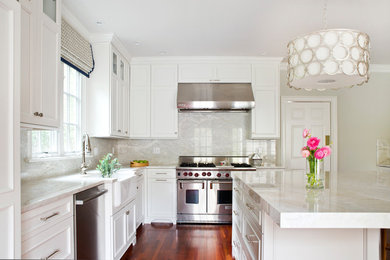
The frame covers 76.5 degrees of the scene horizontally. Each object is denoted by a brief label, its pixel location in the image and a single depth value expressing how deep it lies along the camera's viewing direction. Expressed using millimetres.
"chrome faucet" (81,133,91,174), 2635
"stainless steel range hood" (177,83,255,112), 3799
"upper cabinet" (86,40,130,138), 3205
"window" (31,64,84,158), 2355
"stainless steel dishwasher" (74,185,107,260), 1846
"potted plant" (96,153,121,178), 2449
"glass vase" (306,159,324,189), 1624
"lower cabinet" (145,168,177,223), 3779
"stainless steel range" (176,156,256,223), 3732
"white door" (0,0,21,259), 1117
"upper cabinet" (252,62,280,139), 4027
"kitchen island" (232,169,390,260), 1079
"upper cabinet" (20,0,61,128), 1685
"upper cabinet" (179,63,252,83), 4023
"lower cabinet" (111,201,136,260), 2348
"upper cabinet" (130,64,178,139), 4055
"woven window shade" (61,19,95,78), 2518
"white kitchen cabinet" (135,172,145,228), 3471
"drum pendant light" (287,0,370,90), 1678
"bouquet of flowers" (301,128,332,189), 1605
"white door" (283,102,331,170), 4422
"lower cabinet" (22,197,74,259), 1320
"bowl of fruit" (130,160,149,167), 3785
